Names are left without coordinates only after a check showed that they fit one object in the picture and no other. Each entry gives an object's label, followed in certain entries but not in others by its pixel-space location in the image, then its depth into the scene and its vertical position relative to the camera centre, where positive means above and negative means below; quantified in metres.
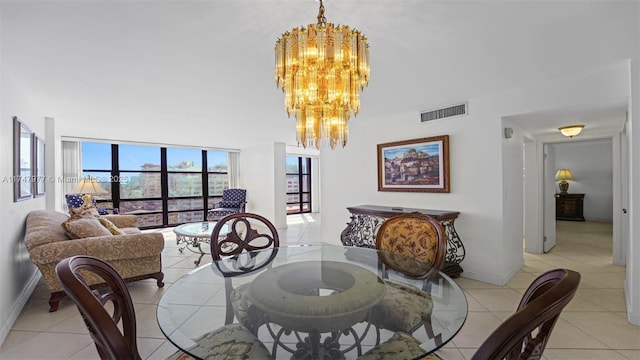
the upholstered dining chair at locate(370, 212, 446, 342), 1.30 -0.59
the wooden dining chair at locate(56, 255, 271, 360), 0.79 -0.45
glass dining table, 1.13 -0.62
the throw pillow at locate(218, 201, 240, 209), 6.89 -0.58
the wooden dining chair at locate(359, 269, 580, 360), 0.67 -0.35
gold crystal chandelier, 1.63 +0.64
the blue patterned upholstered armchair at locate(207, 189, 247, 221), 6.67 -0.58
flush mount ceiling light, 3.71 +0.62
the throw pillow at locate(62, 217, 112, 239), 2.78 -0.46
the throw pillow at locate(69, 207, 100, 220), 3.36 -0.39
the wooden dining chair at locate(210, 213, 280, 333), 1.38 -0.63
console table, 3.38 -0.67
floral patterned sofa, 2.52 -0.62
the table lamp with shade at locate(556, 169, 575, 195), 7.83 -0.03
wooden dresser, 7.57 -0.80
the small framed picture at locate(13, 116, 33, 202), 2.56 +0.21
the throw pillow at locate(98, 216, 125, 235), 3.37 -0.54
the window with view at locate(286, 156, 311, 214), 9.61 -0.16
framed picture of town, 3.69 +0.19
